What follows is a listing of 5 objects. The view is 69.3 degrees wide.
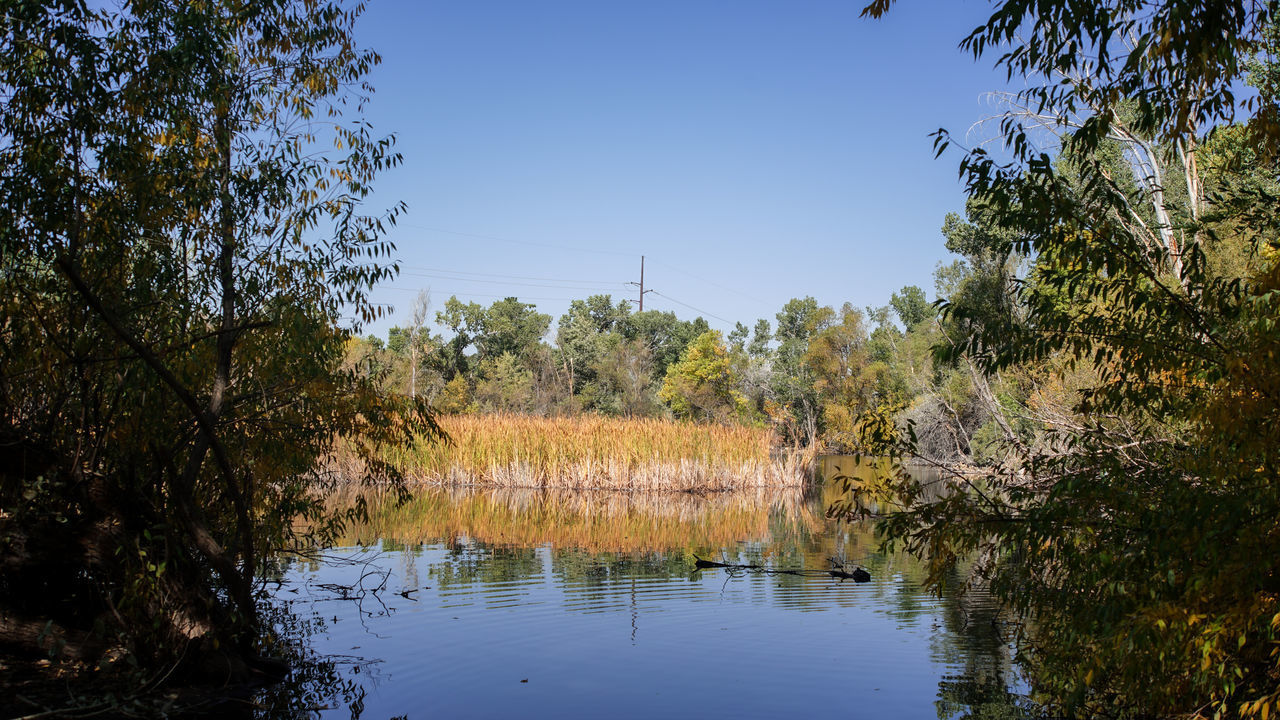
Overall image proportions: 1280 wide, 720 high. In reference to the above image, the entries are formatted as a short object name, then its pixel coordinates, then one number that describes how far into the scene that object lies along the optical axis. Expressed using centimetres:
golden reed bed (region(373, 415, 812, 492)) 2491
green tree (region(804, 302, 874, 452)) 4806
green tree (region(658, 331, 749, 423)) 4666
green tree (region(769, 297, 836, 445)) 4653
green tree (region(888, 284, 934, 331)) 8038
